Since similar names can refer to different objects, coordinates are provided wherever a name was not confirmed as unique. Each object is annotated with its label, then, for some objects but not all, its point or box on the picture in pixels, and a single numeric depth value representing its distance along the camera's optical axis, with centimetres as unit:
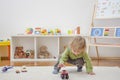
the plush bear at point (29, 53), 301
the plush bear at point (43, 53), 303
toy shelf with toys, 301
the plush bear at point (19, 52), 301
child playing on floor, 167
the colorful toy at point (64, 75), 155
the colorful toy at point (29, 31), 300
